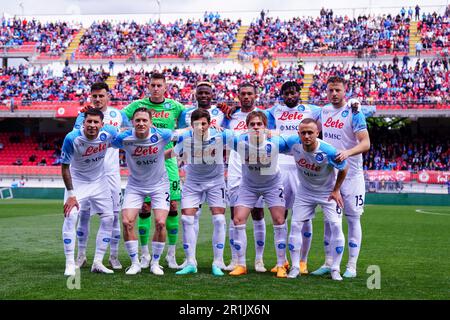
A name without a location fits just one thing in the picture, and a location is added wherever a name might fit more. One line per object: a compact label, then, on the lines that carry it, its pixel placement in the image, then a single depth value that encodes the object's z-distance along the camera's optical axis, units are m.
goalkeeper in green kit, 9.13
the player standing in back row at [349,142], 8.27
